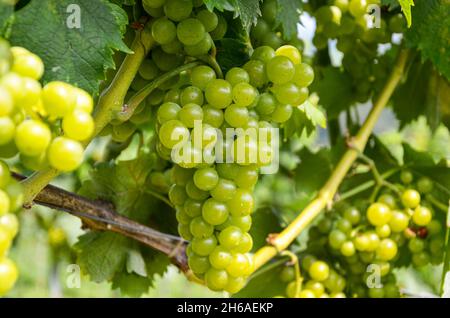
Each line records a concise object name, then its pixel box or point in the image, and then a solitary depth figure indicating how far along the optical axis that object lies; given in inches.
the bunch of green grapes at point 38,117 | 21.5
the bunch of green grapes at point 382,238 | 35.7
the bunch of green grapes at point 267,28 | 28.7
